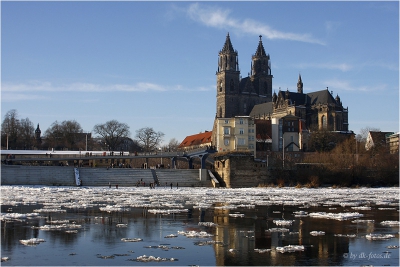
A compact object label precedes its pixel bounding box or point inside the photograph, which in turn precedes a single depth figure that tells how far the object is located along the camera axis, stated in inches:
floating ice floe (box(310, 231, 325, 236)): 938.9
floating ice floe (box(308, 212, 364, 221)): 1213.3
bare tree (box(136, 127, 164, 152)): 5782.0
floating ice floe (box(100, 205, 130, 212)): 1361.7
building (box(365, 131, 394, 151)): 4607.3
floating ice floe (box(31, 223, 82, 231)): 973.2
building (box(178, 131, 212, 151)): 5447.8
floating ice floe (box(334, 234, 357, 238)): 933.2
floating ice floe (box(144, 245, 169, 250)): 792.9
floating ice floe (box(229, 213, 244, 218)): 1241.0
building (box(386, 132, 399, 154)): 4730.3
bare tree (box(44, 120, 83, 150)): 5462.6
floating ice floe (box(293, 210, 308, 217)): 1274.6
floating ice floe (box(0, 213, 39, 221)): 1117.6
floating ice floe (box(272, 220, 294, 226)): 1083.9
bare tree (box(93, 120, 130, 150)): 5428.2
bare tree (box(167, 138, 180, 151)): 6834.6
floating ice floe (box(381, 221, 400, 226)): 1096.8
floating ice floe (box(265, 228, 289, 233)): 982.4
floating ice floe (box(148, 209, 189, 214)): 1318.8
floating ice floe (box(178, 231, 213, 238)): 916.0
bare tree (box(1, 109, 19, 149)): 4886.8
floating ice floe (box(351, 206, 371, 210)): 1505.9
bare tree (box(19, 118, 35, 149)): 5142.7
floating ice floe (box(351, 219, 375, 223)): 1148.5
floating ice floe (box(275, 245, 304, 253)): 772.0
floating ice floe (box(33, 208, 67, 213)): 1289.4
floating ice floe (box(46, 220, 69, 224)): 1072.8
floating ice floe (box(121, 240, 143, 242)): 859.4
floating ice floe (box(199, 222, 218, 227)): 1060.5
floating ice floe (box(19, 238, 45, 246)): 805.0
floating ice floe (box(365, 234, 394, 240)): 897.5
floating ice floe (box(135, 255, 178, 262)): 698.8
